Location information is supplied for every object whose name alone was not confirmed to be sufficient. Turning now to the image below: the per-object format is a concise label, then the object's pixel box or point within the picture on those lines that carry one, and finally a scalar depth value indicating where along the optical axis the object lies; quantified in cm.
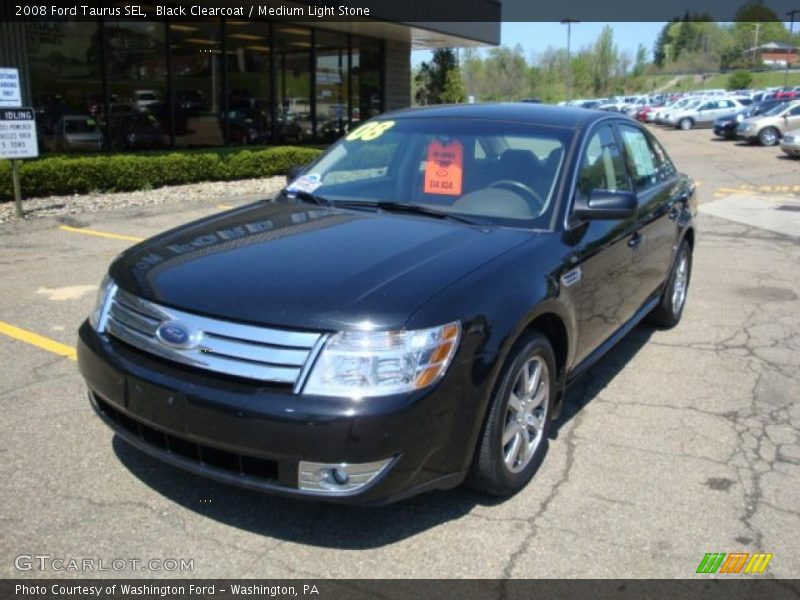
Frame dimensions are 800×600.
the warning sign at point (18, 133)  962
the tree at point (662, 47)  13882
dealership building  1290
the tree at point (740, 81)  8244
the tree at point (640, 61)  12325
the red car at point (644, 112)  4872
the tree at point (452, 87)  2655
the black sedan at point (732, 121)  3100
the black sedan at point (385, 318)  256
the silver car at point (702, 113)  4009
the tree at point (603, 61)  9938
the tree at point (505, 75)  8875
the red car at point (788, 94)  4222
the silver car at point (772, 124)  2800
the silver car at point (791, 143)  2241
